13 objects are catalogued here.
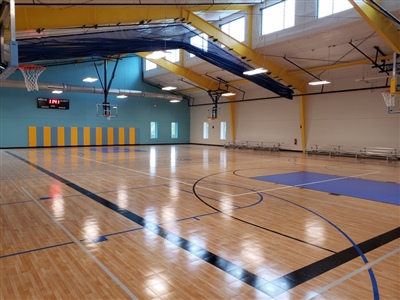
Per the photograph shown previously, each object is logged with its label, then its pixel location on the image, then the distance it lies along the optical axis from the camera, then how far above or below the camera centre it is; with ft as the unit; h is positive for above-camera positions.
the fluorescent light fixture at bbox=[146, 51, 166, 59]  36.79 +9.66
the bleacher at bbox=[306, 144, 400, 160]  54.54 -3.36
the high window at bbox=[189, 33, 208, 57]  57.03 +17.84
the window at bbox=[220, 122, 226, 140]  93.88 +0.49
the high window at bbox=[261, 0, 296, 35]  51.12 +20.27
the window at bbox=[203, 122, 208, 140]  100.83 +1.00
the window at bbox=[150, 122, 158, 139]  99.55 +1.08
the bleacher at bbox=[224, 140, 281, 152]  75.07 -2.98
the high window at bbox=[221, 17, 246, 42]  59.26 +21.15
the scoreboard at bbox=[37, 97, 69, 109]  79.54 +7.89
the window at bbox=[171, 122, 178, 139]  104.19 +1.16
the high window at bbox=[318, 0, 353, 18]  44.19 +18.81
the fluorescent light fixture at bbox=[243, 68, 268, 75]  45.59 +9.45
